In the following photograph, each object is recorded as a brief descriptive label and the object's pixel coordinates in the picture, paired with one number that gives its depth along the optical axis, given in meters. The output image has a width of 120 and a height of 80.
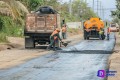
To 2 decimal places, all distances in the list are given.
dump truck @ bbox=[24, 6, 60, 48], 29.67
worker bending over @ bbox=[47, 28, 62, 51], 27.90
